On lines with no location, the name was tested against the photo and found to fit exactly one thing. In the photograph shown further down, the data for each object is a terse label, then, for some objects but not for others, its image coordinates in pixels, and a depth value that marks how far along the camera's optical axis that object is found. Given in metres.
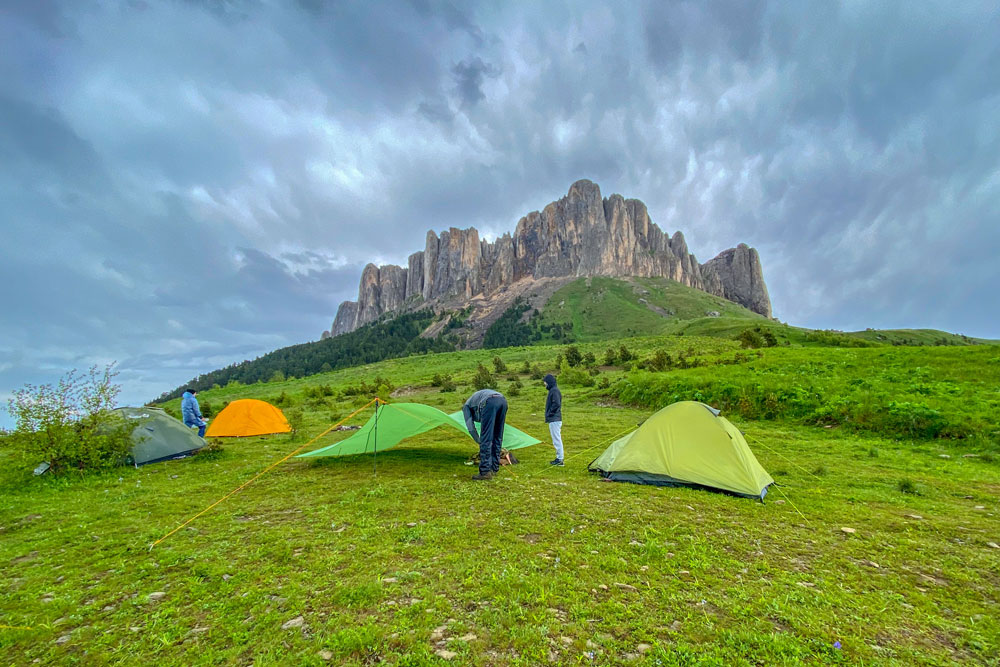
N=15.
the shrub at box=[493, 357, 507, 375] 46.38
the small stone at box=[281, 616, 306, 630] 4.02
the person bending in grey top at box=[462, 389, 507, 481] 9.92
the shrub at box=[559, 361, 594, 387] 32.28
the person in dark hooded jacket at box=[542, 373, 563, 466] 11.15
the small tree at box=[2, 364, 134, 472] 10.37
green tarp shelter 11.29
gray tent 12.27
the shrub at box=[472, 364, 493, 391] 36.02
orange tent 18.11
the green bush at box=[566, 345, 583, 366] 43.25
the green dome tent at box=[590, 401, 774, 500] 8.49
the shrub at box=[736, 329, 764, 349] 41.22
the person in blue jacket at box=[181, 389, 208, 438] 15.31
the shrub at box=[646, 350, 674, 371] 30.12
